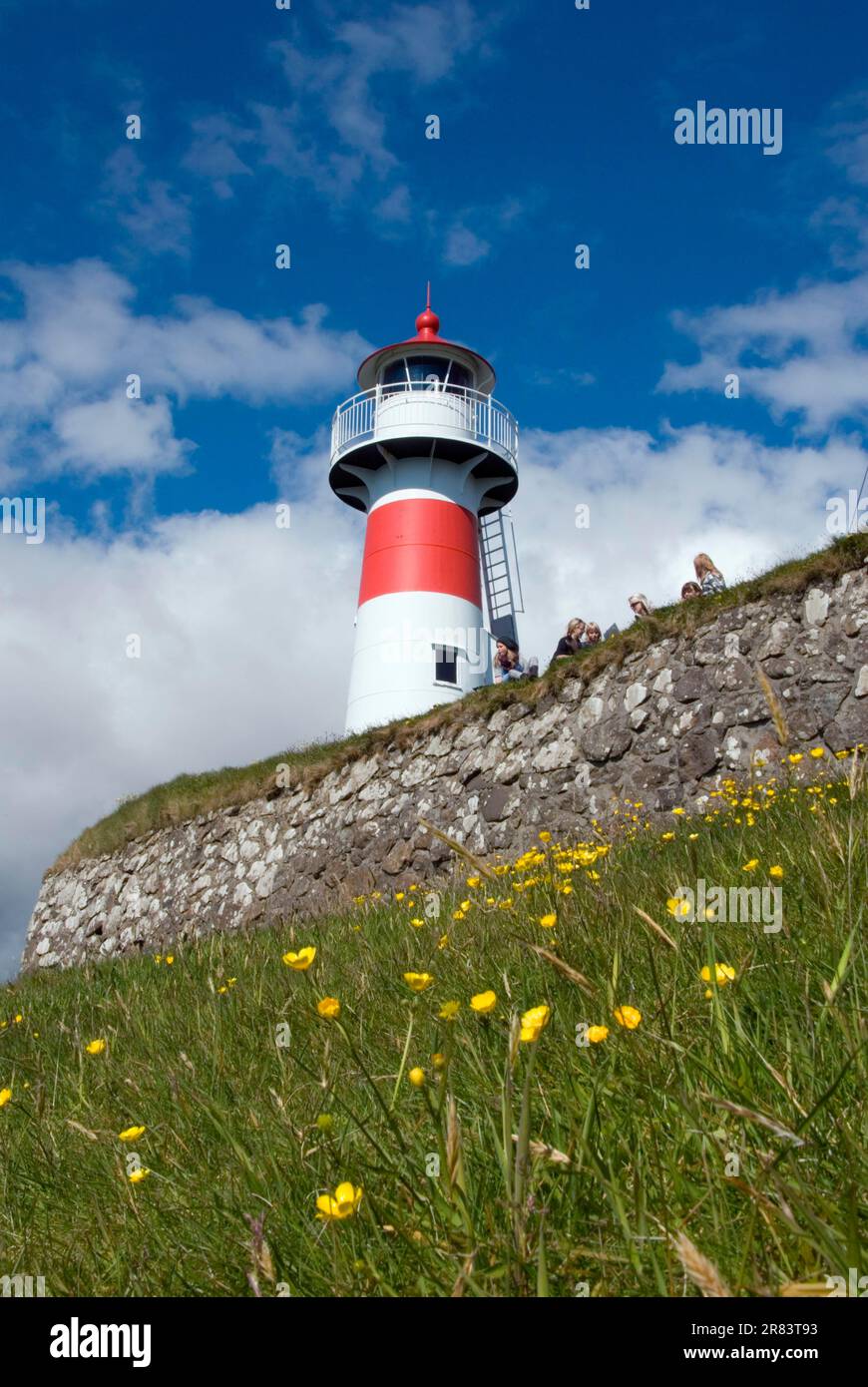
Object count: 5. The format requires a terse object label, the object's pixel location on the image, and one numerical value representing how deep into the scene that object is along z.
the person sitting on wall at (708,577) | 10.03
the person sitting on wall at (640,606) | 10.89
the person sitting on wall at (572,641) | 12.06
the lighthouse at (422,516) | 17.38
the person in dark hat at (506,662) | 14.16
